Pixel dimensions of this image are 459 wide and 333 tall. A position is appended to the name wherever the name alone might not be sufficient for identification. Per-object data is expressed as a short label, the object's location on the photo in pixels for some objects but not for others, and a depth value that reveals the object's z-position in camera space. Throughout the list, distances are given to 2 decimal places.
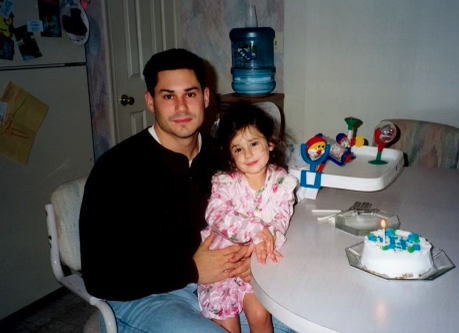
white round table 0.87
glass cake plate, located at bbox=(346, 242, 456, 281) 1.01
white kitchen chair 1.33
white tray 1.43
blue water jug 3.16
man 1.26
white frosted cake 1.02
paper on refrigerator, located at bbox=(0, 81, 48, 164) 2.23
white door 2.97
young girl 1.29
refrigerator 2.29
